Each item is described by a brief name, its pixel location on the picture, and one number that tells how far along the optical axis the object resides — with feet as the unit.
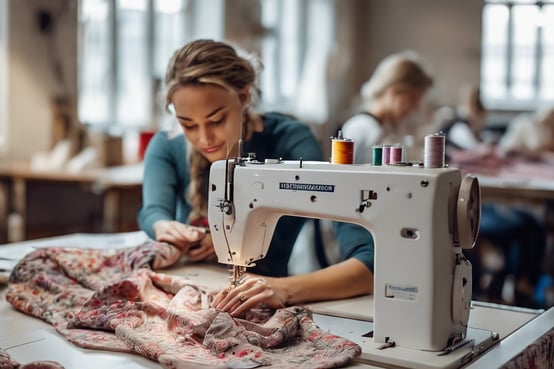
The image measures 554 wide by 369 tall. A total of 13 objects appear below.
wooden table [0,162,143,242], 13.01
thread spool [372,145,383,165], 4.68
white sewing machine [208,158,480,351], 4.38
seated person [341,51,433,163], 12.19
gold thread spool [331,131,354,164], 4.82
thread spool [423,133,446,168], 4.51
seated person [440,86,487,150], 18.30
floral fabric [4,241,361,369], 4.29
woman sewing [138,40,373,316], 5.73
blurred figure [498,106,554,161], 18.09
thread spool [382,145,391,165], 4.68
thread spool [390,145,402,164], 4.65
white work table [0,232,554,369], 4.30
